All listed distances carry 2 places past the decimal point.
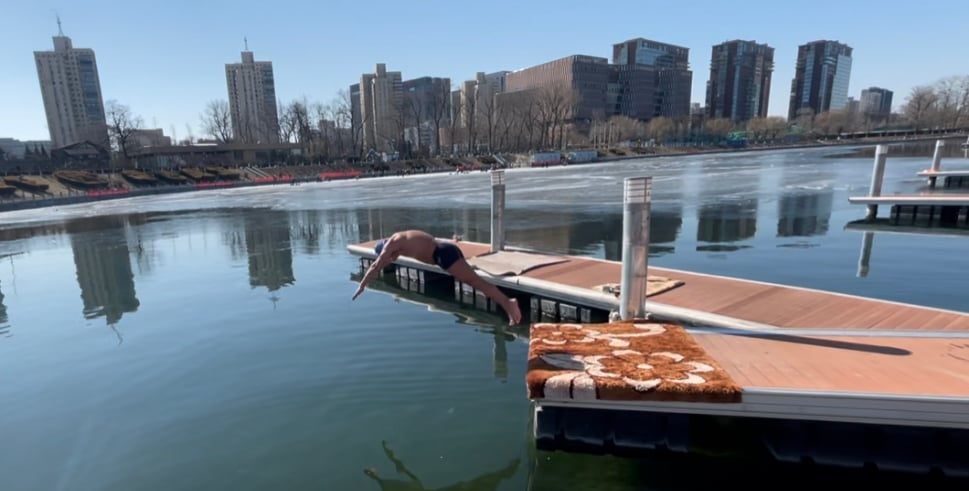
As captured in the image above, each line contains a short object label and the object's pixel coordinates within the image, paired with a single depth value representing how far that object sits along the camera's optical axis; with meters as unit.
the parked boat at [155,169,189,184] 59.25
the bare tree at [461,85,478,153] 92.62
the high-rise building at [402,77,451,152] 95.31
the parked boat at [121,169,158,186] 57.31
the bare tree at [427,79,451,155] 93.75
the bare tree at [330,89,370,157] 85.38
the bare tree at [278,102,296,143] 89.38
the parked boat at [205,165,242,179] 63.09
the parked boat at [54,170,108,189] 52.72
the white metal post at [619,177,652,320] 7.12
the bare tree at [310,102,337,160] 84.06
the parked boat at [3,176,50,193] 47.88
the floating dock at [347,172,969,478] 4.72
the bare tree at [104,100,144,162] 68.47
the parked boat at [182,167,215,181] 61.22
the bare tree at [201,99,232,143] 90.25
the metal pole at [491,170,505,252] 12.59
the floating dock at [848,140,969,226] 19.86
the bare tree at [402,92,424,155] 95.79
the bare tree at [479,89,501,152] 93.06
